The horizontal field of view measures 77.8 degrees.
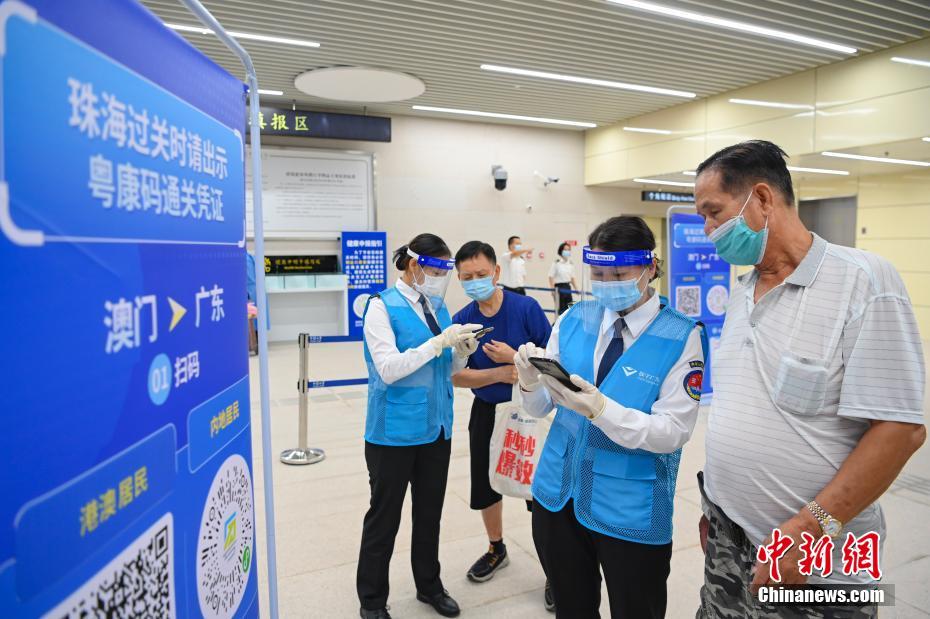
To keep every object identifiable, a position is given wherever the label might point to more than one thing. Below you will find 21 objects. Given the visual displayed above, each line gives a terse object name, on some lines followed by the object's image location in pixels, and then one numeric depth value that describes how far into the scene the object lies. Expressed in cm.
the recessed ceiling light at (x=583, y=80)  777
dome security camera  1083
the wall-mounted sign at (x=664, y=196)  1276
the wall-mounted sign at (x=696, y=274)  539
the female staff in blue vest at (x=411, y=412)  232
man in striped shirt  124
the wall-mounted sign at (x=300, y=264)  963
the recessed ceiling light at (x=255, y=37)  606
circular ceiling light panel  748
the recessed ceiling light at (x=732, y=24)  582
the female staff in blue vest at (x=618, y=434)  158
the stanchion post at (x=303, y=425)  439
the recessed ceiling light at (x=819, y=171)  936
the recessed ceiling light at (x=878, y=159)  796
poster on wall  958
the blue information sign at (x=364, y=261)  934
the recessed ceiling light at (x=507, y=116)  987
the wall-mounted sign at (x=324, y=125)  902
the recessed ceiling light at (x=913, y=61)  659
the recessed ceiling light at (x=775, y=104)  788
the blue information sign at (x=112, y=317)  73
